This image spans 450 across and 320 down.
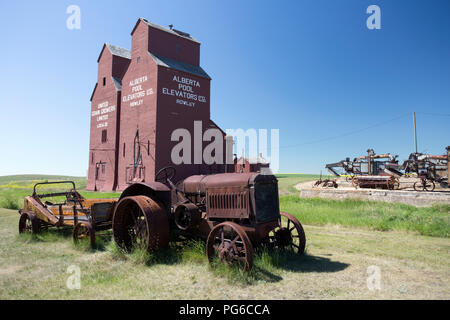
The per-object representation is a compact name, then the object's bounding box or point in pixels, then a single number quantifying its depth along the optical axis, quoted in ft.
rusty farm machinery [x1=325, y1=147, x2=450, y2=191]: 54.29
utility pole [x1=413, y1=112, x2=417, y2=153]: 87.29
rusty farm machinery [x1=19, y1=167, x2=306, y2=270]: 14.87
